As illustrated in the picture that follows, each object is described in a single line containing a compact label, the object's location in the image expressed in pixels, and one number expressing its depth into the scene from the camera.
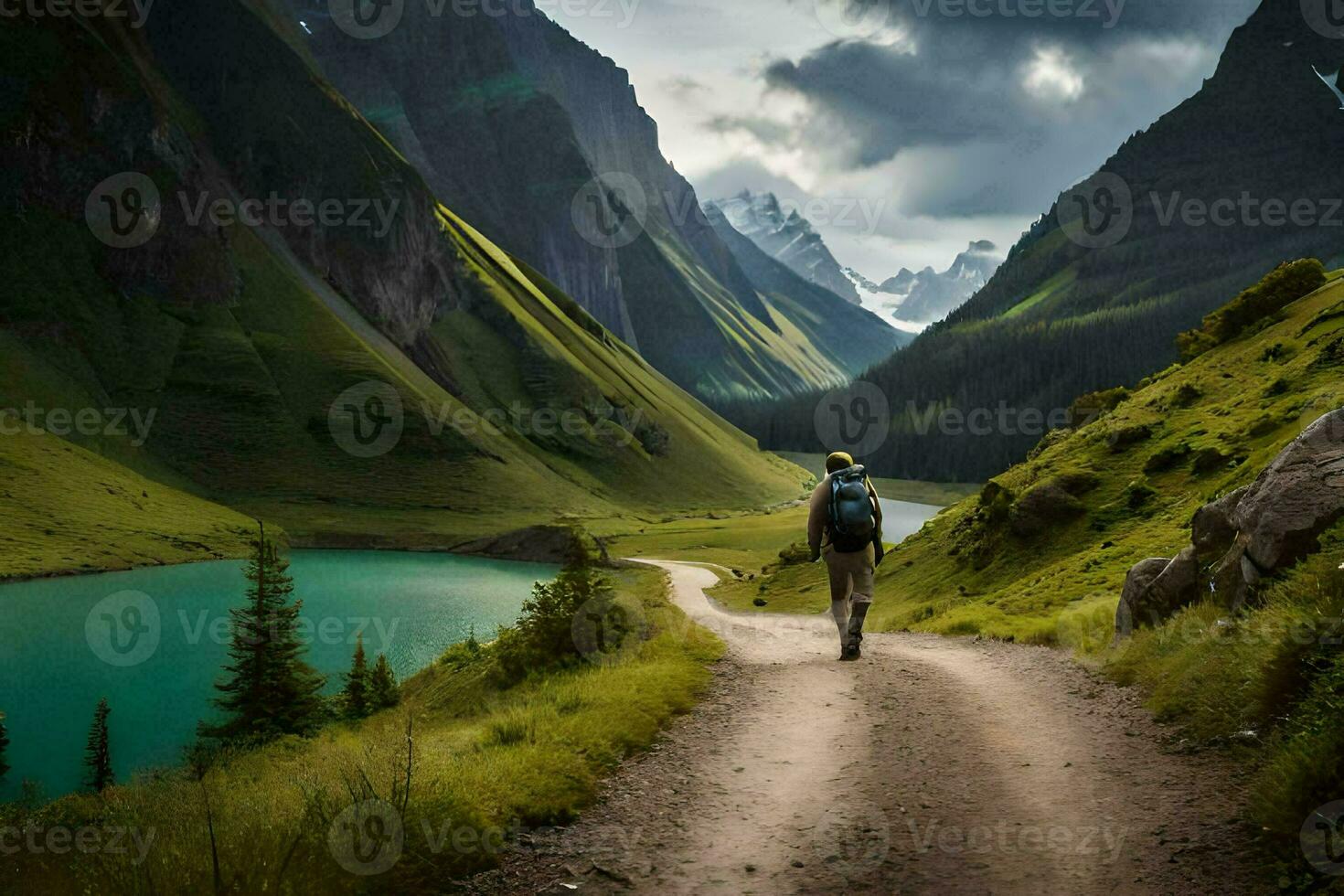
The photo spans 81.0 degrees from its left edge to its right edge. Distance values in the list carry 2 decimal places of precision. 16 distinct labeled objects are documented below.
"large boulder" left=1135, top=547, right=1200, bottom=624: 14.71
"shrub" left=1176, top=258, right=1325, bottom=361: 43.50
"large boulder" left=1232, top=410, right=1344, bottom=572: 10.94
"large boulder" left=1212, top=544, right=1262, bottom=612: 11.74
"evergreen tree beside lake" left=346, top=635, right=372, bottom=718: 36.88
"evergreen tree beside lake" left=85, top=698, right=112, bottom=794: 29.58
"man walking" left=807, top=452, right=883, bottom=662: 16.75
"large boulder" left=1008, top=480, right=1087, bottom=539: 32.50
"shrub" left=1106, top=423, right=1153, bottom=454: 34.22
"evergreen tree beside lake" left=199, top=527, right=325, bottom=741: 35.44
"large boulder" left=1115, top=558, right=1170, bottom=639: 15.92
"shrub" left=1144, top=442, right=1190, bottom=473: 30.12
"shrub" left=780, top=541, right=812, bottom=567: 64.56
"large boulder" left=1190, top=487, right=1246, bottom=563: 14.12
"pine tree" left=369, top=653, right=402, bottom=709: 37.22
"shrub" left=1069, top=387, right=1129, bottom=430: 50.22
